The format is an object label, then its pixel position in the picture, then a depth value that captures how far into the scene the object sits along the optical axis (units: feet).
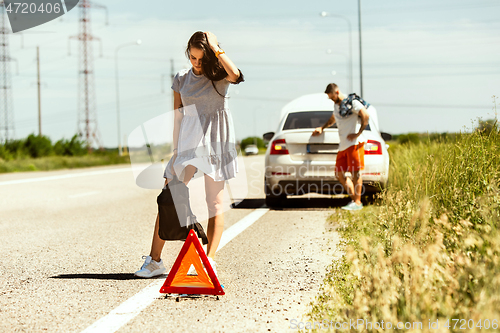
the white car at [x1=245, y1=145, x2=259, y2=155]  277.11
